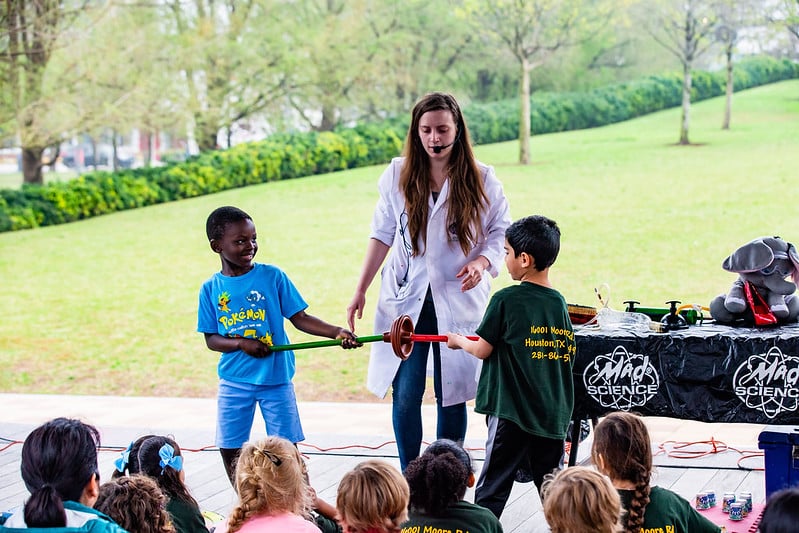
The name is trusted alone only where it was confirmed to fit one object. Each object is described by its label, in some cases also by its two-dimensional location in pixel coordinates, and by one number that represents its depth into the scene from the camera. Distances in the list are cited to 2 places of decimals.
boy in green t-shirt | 3.55
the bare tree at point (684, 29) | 16.78
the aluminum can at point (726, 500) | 4.02
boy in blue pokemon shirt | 3.88
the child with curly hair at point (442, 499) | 2.87
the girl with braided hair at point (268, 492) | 2.87
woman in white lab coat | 3.93
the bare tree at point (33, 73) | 14.77
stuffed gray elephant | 4.13
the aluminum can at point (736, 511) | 3.96
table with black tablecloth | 3.96
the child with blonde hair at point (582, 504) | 2.60
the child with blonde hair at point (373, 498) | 2.74
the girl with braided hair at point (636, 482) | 2.97
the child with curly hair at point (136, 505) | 2.76
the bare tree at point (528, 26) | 17.58
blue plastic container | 3.94
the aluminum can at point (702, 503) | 4.12
